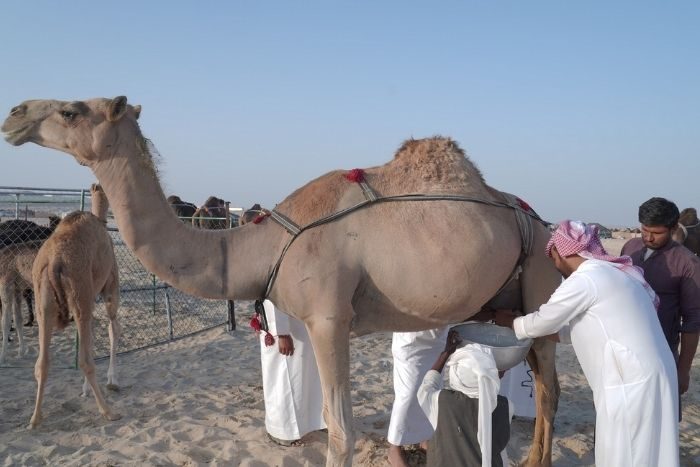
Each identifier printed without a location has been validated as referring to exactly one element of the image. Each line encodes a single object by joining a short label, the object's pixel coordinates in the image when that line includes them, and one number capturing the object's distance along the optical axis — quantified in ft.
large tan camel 10.64
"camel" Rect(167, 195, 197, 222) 35.76
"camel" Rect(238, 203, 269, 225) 21.29
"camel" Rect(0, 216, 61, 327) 25.99
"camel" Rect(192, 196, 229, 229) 30.43
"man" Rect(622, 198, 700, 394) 11.99
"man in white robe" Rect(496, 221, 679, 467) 8.89
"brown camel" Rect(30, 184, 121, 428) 16.98
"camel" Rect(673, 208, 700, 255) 33.09
